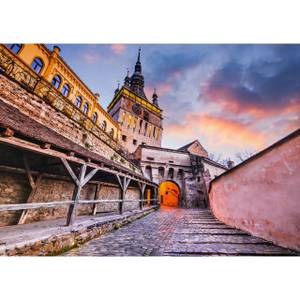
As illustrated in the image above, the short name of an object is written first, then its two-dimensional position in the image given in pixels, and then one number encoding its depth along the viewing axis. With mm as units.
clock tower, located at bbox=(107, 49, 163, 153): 24781
